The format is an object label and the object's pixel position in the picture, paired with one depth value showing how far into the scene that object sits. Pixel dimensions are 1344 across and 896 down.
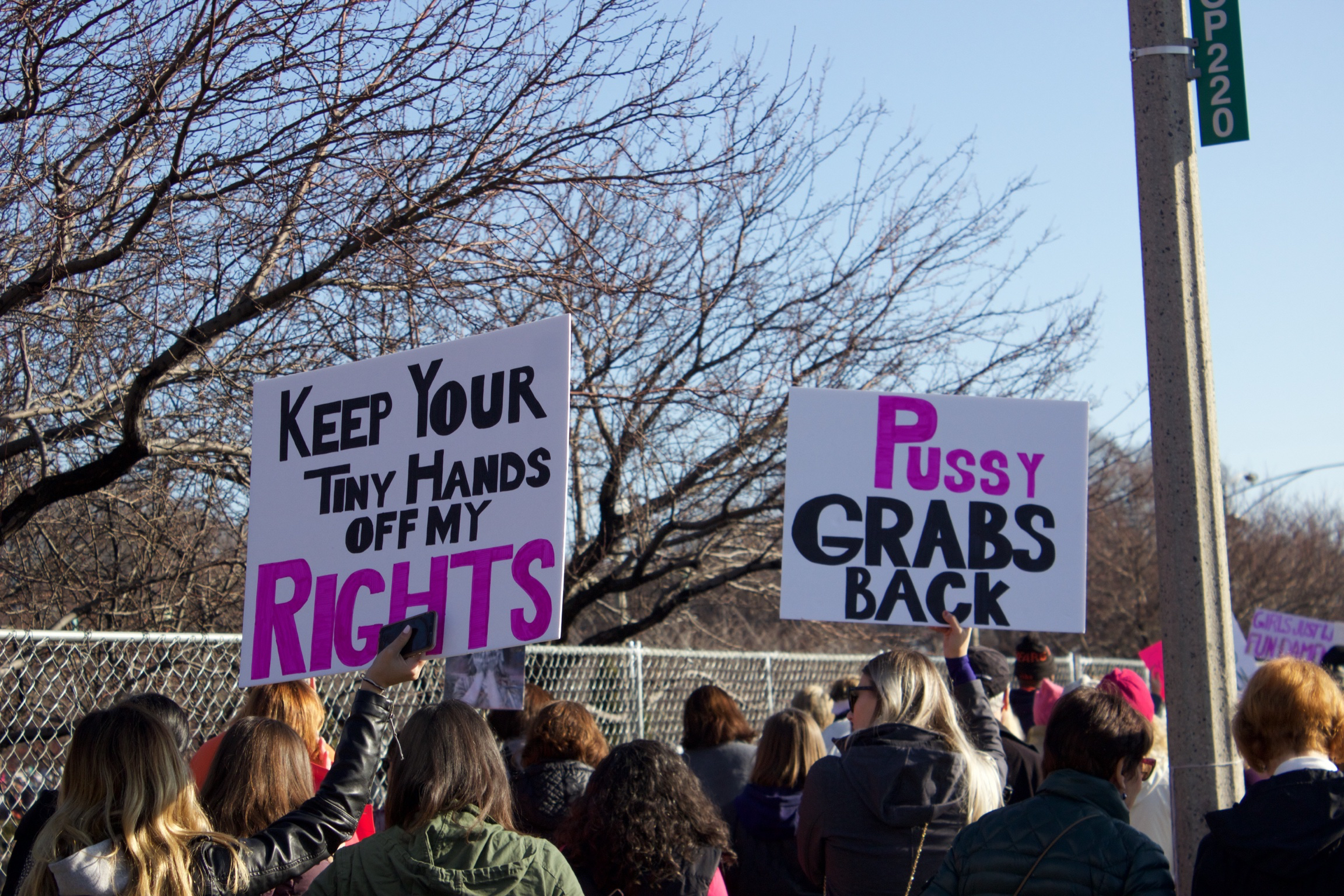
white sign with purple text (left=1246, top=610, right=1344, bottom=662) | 12.27
